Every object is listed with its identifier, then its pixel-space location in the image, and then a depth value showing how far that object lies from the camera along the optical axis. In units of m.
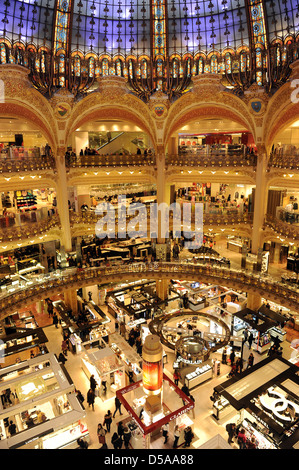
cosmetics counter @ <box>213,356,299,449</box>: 14.04
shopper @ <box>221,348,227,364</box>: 21.03
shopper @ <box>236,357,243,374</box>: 19.66
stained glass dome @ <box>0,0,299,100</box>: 22.66
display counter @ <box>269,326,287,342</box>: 22.14
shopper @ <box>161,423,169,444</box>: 15.48
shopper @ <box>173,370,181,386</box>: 19.34
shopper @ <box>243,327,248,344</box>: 22.58
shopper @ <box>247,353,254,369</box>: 19.81
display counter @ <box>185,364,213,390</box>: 18.97
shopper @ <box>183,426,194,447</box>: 15.30
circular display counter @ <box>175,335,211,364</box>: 19.98
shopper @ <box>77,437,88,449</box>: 14.71
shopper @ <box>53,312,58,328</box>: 25.02
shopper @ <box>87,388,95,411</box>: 17.34
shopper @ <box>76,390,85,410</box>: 17.37
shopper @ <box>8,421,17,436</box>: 15.16
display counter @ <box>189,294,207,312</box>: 26.52
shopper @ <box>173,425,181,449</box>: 15.13
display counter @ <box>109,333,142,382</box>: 19.03
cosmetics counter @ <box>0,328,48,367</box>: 19.75
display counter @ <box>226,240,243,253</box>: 31.86
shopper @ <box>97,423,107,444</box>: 15.05
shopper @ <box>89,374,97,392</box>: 18.02
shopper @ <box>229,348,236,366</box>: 20.39
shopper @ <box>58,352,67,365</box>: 20.44
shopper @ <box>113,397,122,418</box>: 17.00
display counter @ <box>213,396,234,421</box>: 16.81
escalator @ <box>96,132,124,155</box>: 32.81
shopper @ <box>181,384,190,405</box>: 17.89
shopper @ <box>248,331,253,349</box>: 22.00
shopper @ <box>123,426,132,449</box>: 15.23
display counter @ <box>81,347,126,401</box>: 18.58
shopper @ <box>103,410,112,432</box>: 15.88
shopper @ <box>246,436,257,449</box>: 14.70
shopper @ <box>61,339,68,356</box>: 21.84
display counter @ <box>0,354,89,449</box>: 13.79
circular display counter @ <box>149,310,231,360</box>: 21.00
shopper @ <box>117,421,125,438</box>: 15.26
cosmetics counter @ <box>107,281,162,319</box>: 24.62
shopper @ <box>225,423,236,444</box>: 15.23
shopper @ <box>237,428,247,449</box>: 14.96
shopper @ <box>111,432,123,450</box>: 14.98
